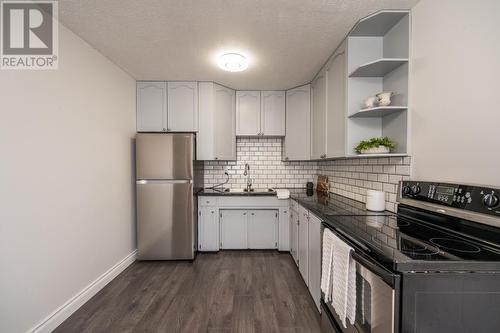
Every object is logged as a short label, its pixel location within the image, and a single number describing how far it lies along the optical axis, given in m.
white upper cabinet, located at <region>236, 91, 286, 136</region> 3.44
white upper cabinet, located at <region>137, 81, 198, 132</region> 3.11
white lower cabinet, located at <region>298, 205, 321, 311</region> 1.85
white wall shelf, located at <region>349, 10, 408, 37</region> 1.65
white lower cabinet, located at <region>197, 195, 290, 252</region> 3.15
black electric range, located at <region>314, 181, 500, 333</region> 0.84
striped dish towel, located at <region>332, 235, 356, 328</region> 1.17
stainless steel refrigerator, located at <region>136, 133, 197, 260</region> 2.84
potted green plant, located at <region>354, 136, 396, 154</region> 1.72
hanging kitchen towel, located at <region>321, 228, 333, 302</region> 1.44
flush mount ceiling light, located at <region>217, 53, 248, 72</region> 2.21
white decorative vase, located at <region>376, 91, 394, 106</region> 1.65
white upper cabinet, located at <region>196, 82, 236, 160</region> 3.12
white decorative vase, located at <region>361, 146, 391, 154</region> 1.71
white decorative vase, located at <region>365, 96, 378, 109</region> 1.74
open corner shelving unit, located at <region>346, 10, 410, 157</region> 1.65
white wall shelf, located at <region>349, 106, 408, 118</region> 1.62
